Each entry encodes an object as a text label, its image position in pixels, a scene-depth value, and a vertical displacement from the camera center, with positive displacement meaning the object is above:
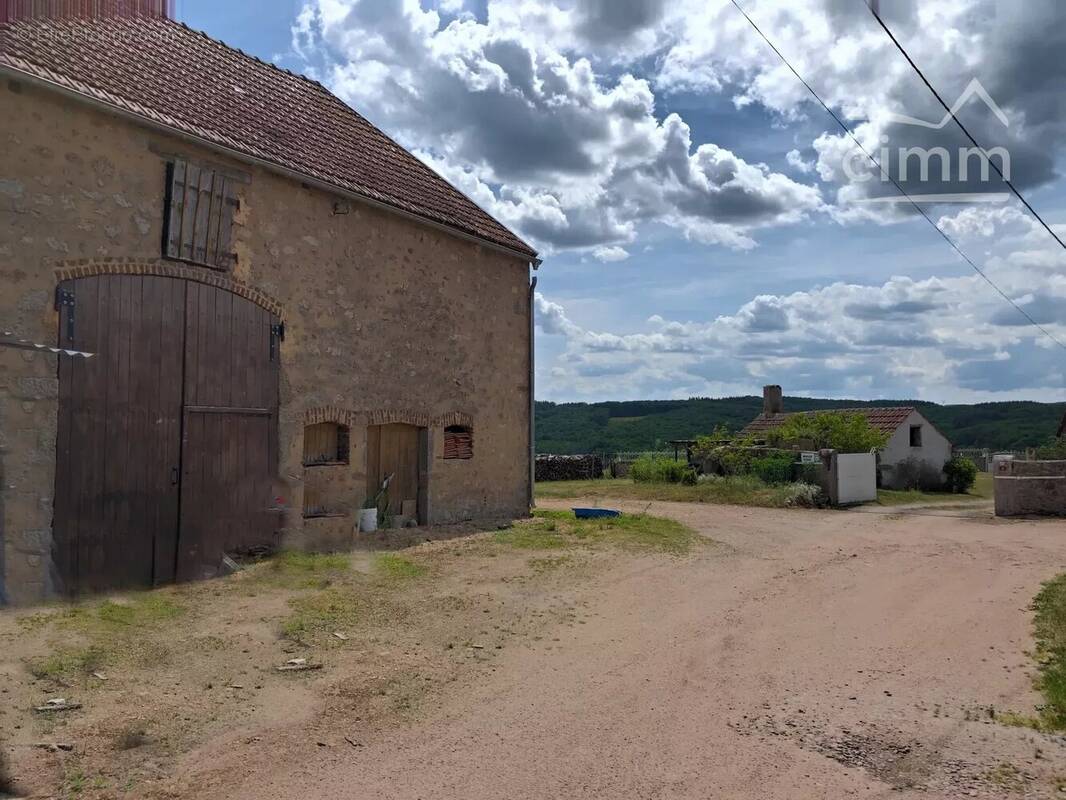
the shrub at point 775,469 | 23.44 -0.78
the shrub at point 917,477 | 31.53 -1.31
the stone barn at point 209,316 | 8.04 +1.53
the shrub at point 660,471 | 26.65 -0.99
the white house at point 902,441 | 31.66 +0.10
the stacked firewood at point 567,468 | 33.19 -1.12
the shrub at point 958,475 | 31.66 -1.22
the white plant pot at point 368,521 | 11.99 -1.21
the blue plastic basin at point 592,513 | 15.49 -1.39
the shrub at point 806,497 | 21.48 -1.44
